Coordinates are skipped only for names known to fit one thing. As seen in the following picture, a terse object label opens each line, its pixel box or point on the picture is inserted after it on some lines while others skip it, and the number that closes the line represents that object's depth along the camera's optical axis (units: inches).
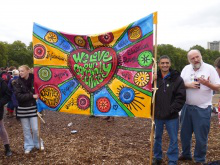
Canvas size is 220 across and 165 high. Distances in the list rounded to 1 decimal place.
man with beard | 149.3
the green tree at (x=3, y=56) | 2466.8
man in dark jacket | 150.0
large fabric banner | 160.9
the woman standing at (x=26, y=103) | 181.8
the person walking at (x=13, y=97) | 314.3
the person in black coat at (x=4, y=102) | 182.5
